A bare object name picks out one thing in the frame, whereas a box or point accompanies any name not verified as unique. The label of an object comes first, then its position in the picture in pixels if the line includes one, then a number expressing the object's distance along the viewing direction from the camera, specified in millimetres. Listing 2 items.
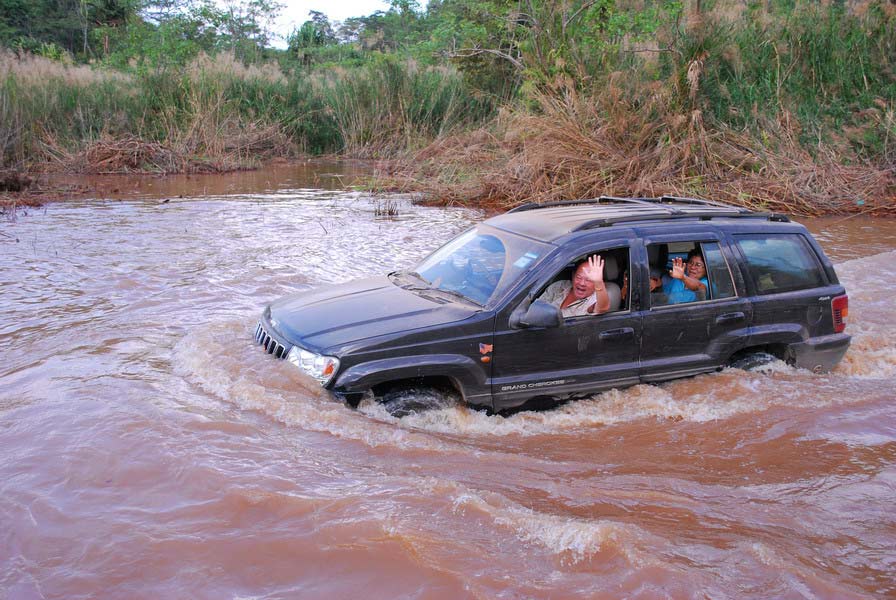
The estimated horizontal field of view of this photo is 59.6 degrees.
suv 5332
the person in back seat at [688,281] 6117
